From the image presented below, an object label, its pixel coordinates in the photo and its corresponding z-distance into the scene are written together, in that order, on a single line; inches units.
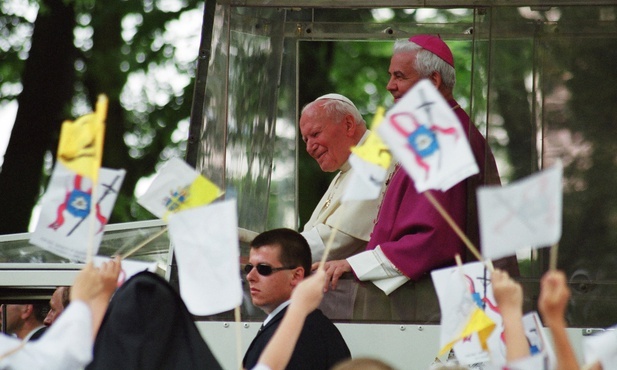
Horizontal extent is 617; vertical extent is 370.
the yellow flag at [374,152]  390.3
